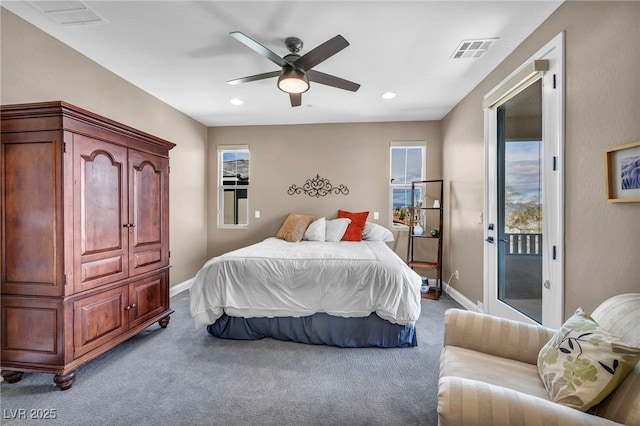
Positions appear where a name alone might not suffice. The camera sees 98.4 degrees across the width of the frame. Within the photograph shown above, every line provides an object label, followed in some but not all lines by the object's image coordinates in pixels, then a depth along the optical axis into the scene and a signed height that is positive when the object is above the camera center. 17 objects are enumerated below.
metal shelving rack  4.00 -0.35
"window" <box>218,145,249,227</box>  4.86 +0.41
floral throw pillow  0.96 -0.58
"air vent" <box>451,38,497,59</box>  2.37 +1.44
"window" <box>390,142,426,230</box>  4.55 +0.56
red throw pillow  4.15 -0.26
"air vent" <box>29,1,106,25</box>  1.95 +1.45
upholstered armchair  0.92 -0.68
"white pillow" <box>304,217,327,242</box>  4.10 -0.33
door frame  1.89 +0.20
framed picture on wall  1.38 +0.19
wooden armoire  1.86 -0.21
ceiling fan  2.02 +1.19
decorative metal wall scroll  4.62 +0.35
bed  2.40 -0.80
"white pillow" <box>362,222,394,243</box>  4.19 -0.37
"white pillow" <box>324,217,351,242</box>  4.09 -0.30
